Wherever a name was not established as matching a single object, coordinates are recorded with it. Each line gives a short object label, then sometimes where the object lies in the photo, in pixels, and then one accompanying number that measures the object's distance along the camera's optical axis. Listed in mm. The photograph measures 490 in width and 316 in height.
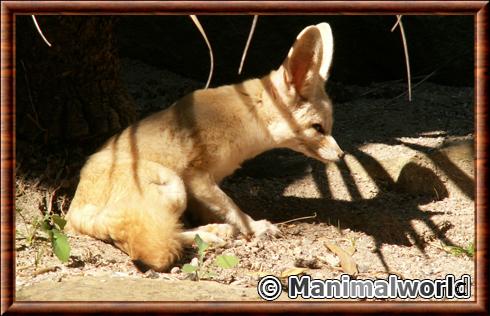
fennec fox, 8883
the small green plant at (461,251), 9219
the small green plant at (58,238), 8047
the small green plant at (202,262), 8109
